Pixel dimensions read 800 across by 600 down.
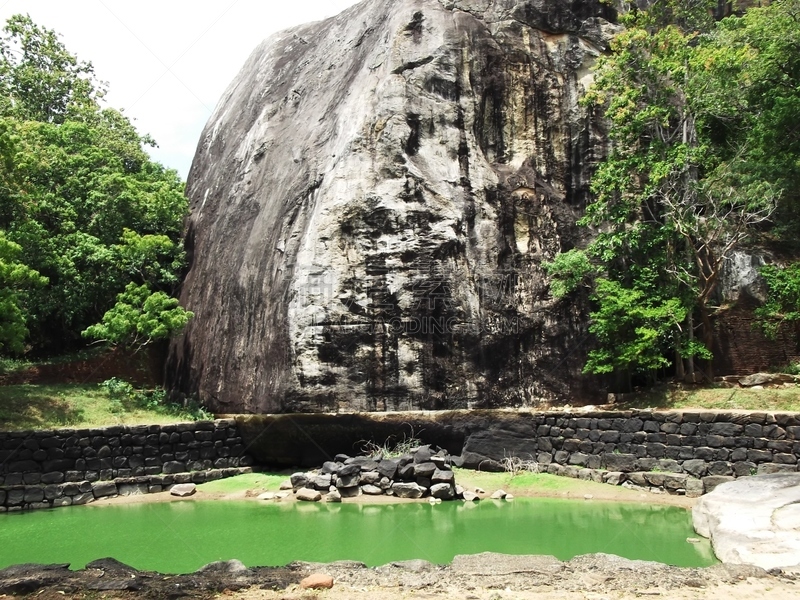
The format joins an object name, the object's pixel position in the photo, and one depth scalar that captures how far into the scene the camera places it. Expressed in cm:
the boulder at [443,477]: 1304
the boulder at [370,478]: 1345
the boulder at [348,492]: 1337
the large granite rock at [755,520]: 735
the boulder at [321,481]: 1350
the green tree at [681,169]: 1541
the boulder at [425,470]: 1316
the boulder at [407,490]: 1300
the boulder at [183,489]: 1418
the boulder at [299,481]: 1373
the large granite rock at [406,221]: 1547
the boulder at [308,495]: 1311
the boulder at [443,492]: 1286
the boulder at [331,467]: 1360
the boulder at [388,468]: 1345
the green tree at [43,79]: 2662
